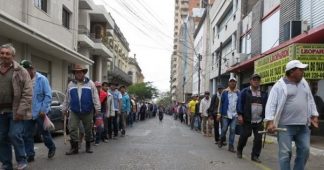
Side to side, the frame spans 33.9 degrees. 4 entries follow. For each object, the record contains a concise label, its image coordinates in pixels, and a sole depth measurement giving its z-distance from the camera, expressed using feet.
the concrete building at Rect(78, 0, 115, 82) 121.49
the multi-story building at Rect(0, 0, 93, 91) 68.11
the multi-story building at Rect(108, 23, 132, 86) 181.02
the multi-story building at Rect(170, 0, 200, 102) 461.78
